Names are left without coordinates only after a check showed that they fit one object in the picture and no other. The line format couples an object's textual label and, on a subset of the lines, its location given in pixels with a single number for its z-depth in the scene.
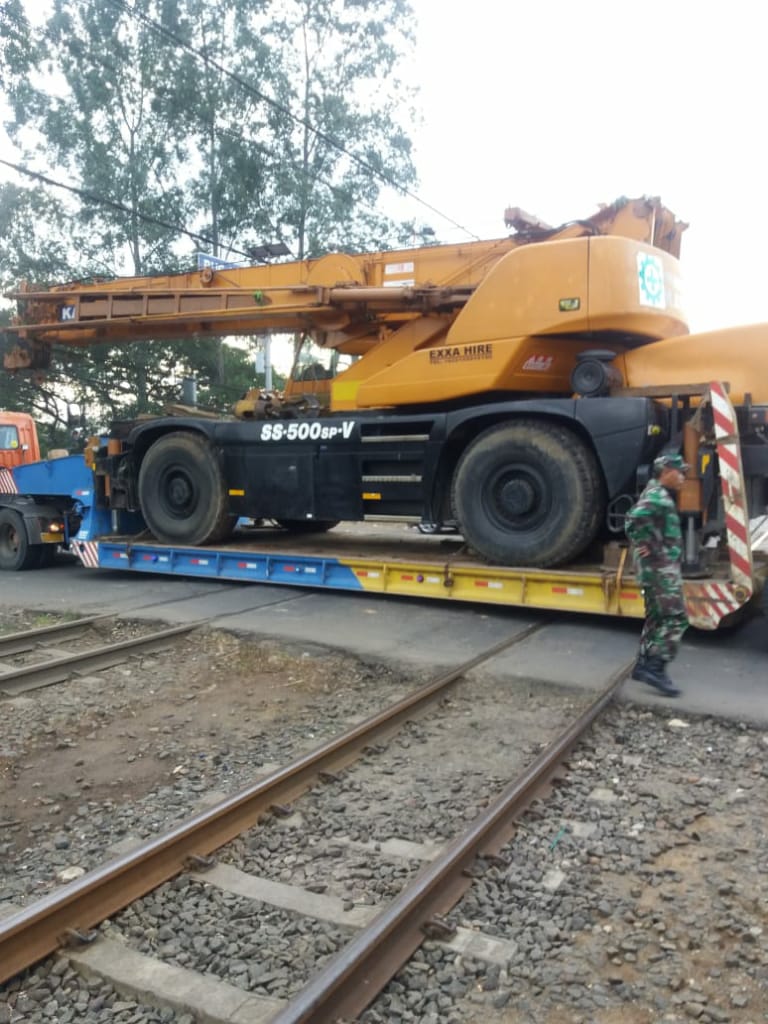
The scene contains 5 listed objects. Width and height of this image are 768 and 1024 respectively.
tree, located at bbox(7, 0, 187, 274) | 25.02
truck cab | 14.43
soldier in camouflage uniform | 5.90
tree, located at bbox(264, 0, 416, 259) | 25.66
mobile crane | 7.65
